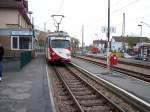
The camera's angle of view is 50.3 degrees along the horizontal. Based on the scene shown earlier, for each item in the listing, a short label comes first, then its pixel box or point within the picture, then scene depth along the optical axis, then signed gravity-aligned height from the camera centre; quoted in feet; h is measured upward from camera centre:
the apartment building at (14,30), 63.71 +8.17
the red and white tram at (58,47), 48.58 +1.03
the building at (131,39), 190.31 +14.41
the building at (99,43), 167.72 +9.07
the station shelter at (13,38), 62.67 +4.79
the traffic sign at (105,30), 41.31 +5.59
